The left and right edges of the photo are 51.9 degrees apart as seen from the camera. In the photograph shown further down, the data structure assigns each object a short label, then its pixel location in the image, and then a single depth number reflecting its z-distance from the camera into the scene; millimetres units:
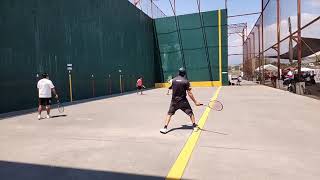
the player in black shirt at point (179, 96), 8484
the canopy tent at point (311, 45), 24800
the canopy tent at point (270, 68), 59444
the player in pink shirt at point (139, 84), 25775
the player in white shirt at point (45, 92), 11909
